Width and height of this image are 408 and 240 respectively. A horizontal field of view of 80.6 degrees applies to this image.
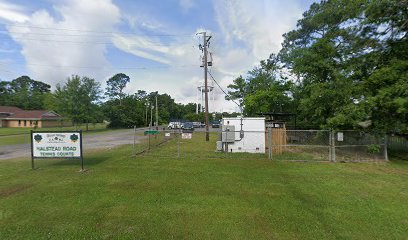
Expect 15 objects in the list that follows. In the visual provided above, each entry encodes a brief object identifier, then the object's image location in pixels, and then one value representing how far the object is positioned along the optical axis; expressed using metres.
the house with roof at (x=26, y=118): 55.53
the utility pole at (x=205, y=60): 22.92
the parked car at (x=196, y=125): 46.29
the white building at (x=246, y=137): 14.17
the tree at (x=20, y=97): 70.81
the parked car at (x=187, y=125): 39.19
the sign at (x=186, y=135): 12.78
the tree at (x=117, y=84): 93.18
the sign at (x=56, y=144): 9.19
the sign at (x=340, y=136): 11.27
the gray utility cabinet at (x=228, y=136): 13.73
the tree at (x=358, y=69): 11.21
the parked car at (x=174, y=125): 41.81
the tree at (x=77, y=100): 35.31
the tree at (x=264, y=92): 25.33
